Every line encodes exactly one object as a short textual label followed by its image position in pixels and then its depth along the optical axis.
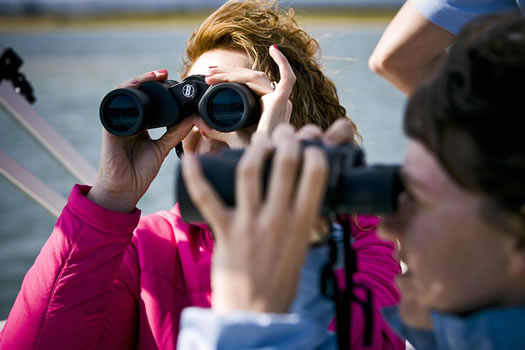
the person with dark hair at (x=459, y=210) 1.70
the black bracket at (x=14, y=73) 2.24
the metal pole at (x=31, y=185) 2.25
